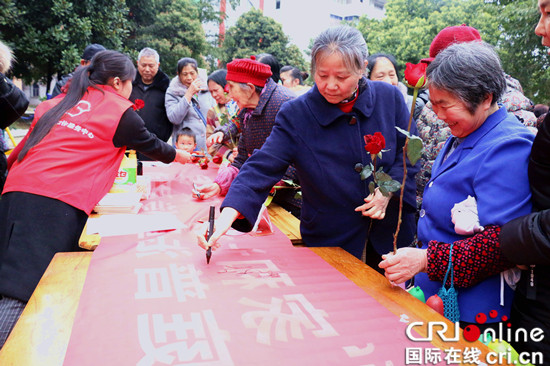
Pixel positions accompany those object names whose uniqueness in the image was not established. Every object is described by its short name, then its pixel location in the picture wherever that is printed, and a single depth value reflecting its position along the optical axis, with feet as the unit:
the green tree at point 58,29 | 28.07
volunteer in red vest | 5.75
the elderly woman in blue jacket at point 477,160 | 3.86
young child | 13.28
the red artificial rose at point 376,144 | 4.25
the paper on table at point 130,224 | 5.90
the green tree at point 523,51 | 27.91
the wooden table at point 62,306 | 3.14
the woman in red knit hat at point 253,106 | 7.85
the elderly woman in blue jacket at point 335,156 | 5.14
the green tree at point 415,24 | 55.21
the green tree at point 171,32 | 43.57
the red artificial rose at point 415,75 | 3.93
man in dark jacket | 14.29
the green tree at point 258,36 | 68.39
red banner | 3.15
